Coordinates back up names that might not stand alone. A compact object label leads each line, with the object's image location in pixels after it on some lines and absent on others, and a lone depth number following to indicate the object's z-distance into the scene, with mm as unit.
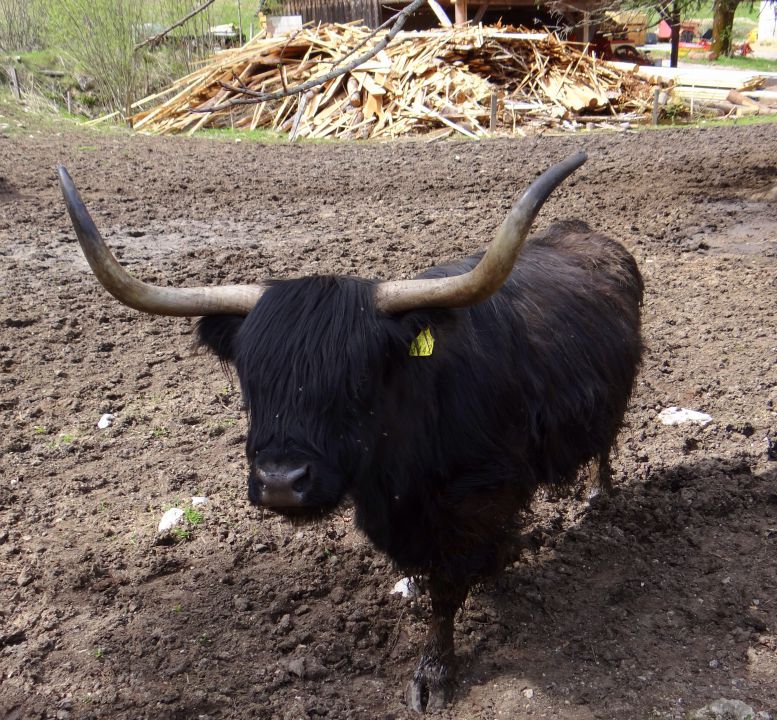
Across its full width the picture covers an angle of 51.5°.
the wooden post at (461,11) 22609
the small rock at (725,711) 2932
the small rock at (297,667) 3424
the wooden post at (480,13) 23016
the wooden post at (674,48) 25112
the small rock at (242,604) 3830
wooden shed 24941
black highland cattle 2828
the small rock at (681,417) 5230
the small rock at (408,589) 3992
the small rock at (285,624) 3697
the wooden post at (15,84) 21991
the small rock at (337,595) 3932
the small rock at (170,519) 4379
